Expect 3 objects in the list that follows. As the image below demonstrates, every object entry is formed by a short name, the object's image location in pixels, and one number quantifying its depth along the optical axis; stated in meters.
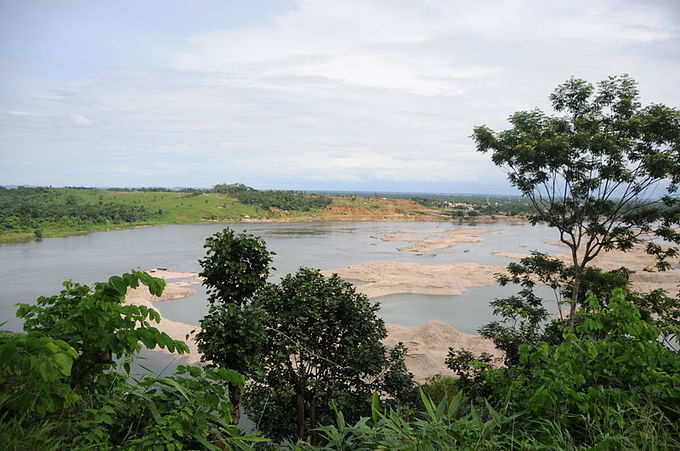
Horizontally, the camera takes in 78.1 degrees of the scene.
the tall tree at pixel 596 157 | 7.72
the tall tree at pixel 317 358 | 5.79
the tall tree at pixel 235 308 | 4.77
